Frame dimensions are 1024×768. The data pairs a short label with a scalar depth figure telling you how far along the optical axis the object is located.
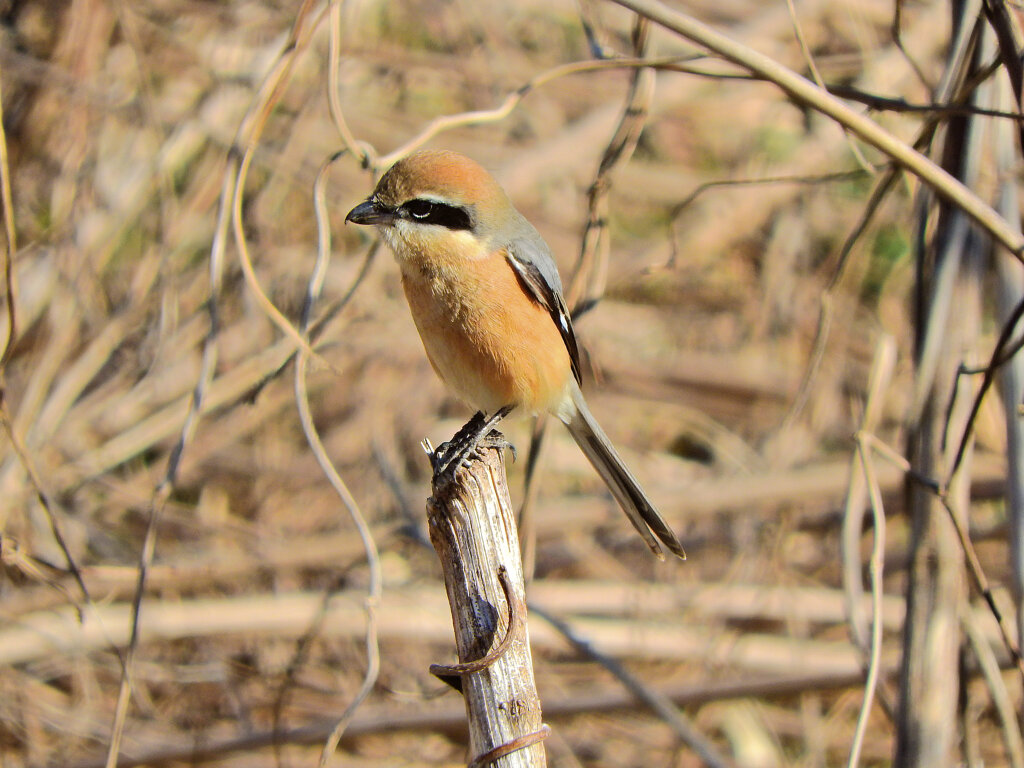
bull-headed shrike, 6.12
